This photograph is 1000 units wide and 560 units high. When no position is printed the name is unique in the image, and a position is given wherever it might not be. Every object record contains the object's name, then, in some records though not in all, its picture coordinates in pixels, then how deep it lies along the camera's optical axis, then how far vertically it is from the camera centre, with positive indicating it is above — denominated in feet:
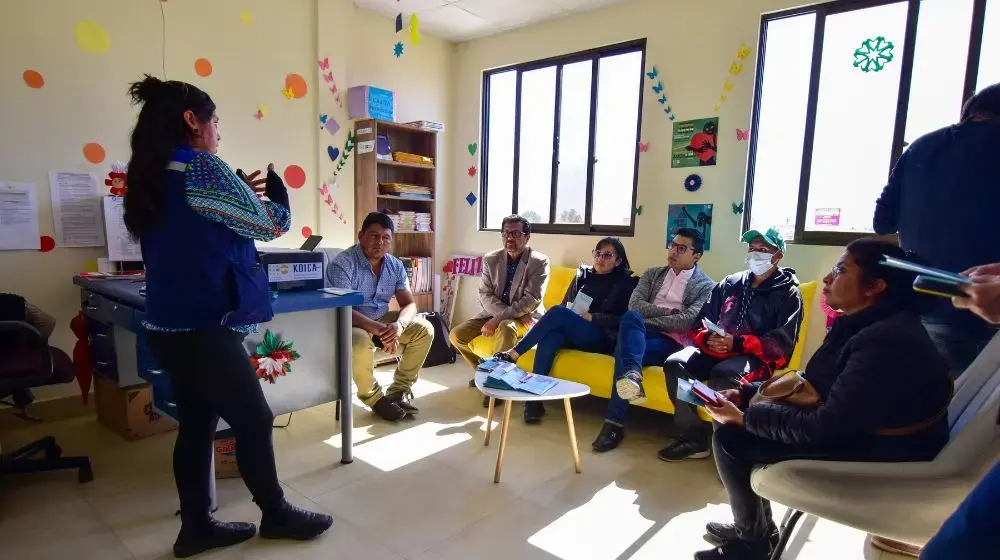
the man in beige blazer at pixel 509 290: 11.48 -1.46
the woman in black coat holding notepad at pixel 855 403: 4.35 -1.42
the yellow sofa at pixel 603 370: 9.10 -2.63
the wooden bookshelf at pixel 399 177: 13.73 +1.21
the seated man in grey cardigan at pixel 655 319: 8.96 -1.69
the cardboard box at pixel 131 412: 8.61 -3.20
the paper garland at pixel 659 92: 12.16 +3.07
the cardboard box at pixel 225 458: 7.57 -3.39
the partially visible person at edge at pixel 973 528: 1.92 -1.09
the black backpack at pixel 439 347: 13.66 -3.20
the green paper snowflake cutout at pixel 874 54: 9.84 +3.28
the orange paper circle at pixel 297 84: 12.57 +3.17
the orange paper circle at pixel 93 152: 9.75 +1.14
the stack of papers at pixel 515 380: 7.67 -2.31
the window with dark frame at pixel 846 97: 9.37 +2.51
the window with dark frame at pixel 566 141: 13.16 +2.23
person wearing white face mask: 8.22 -1.73
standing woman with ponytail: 4.99 -0.56
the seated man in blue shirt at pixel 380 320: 9.78 -1.88
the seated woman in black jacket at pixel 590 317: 10.22 -1.79
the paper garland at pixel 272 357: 6.86 -1.79
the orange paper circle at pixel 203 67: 11.03 +3.08
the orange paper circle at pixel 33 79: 9.03 +2.26
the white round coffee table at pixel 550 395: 7.39 -2.36
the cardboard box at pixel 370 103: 13.23 +2.93
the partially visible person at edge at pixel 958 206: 5.64 +0.30
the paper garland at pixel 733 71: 11.00 +3.25
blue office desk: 6.81 -1.75
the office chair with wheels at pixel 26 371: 6.53 -1.98
